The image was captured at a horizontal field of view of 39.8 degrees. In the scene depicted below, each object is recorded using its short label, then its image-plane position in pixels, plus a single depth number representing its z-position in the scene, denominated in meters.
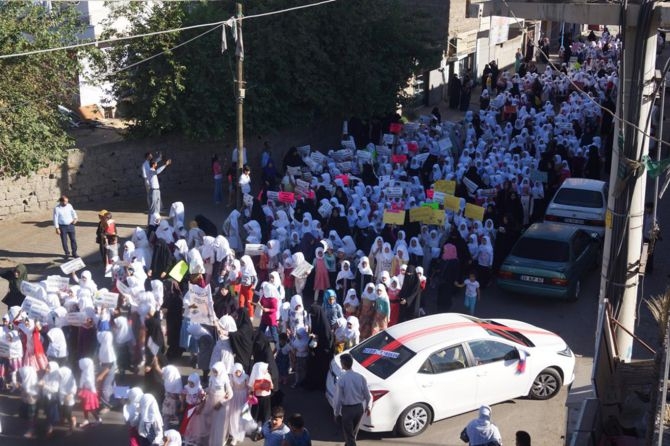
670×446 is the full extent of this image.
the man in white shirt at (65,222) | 16.50
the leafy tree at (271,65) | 20.86
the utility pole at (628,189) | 10.72
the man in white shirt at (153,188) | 18.67
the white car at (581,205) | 17.59
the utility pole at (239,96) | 17.73
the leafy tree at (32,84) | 18.22
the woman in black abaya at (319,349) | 12.20
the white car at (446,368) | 10.91
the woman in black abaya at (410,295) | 13.85
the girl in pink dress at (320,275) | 14.90
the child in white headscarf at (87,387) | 11.05
